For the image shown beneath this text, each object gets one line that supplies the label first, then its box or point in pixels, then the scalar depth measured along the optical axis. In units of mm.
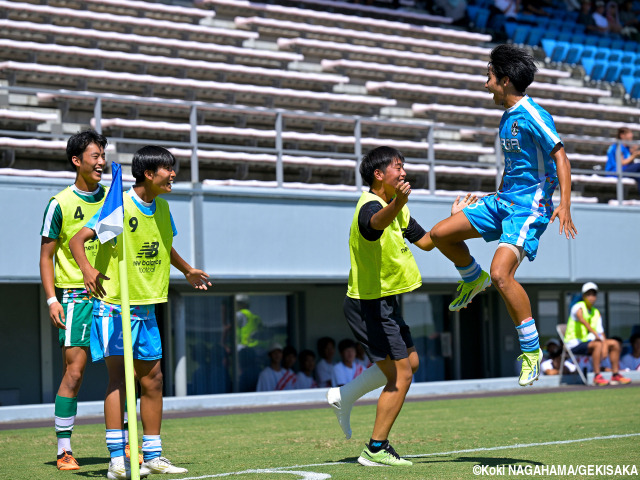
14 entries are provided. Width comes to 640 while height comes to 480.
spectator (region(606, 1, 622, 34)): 26516
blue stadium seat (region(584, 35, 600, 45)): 24953
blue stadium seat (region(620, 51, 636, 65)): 24672
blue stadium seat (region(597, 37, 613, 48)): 25183
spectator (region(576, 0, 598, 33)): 25984
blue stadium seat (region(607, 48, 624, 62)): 24625
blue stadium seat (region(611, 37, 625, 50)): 25375
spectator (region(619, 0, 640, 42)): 26880
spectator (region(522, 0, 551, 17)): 25391
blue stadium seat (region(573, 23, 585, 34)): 25609
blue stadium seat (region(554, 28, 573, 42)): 24453
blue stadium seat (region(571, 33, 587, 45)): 24781
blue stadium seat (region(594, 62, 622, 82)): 24089
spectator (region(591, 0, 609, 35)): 26062
